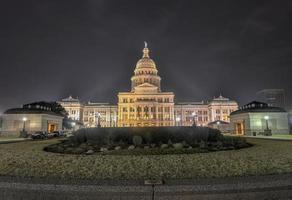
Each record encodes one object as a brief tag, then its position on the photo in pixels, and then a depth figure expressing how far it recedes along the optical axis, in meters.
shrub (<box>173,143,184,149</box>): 12.33
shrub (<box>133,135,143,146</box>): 13.29
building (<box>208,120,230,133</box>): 70.88
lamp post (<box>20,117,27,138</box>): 40.28
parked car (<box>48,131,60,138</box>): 37.72
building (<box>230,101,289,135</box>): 47.81
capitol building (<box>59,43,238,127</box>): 112.38
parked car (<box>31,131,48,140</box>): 33.22
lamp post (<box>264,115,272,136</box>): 42.42
